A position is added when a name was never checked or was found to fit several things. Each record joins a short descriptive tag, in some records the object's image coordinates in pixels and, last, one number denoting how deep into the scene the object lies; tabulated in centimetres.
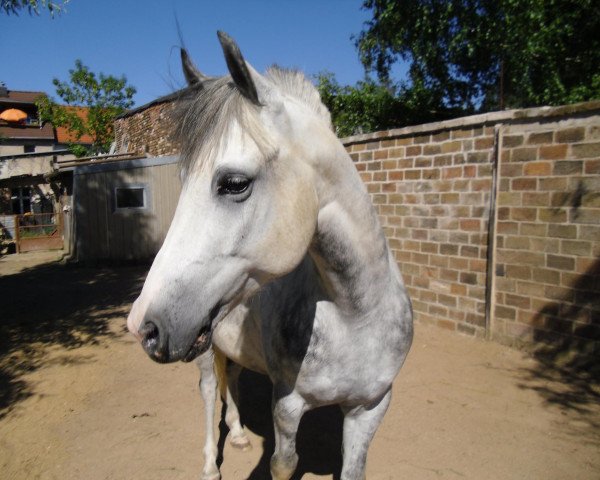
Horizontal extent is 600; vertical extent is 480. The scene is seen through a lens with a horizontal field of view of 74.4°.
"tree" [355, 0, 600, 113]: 802
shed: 1127
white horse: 109
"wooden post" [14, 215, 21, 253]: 1415
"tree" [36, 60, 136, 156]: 2800
